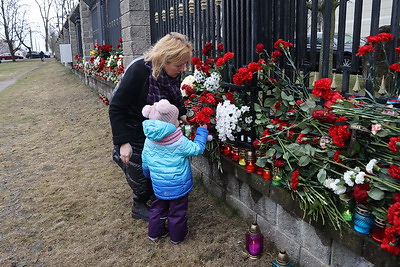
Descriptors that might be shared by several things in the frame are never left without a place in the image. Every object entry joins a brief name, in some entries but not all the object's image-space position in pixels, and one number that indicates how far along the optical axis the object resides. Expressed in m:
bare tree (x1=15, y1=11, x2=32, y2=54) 57.88
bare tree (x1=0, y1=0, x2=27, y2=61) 52.53
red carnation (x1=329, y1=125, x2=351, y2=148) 2.08
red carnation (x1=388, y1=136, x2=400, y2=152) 1.79
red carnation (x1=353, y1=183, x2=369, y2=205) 1.94
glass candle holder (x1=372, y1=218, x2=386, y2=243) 1.91
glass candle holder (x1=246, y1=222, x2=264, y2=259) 2.73
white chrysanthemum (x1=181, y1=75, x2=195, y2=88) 3.87
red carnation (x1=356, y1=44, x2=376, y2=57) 2.14
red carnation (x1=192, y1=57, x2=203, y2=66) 3.85
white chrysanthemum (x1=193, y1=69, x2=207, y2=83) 3.83
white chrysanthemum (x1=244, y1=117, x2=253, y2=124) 3.11
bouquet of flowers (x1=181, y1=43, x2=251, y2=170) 3.08
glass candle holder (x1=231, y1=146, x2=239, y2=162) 3.19
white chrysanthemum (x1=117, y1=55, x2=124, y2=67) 8.41
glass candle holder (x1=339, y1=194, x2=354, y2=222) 2.12
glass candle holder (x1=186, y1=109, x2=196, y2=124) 3.34
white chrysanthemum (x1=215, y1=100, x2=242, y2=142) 3.07
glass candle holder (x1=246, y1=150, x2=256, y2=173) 2.96
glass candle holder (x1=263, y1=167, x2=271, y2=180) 2.76
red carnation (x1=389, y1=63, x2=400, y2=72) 2.11
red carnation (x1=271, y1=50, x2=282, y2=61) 2.84
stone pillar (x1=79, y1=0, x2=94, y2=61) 13.08
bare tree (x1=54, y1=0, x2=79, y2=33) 45.19
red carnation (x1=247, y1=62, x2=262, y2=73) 2.84
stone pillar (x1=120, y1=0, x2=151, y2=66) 6.10
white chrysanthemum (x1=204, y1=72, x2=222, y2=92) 3.53
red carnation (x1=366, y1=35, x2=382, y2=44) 2.11
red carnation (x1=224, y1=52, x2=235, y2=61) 3.09
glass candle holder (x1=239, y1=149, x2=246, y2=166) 3.09
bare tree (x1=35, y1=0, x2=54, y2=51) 64.50
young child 2.64
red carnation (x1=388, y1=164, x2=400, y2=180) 1.77
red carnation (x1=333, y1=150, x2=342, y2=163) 2.16
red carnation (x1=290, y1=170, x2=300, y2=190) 2.35
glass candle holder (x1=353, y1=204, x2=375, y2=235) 2.01
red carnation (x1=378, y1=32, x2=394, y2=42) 2.12
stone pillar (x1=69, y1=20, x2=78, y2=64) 20.41
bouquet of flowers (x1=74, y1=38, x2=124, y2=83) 8.63
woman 2.78
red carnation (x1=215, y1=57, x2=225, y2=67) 3.17
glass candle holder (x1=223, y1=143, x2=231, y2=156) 3.35
